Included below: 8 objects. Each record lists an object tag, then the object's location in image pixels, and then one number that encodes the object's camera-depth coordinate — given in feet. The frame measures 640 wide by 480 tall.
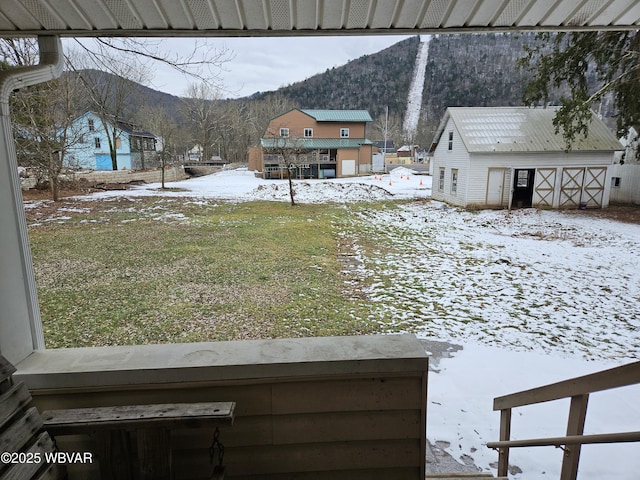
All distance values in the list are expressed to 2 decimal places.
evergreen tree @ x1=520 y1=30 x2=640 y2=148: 46.33
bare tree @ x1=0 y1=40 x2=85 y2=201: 36.65
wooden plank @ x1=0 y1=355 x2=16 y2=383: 4.82
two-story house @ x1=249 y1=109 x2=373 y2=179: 114.73
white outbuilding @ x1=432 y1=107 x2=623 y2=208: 55.98
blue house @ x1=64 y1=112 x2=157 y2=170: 112.37
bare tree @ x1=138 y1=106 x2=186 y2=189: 81.92
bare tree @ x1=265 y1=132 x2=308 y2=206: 76.29
